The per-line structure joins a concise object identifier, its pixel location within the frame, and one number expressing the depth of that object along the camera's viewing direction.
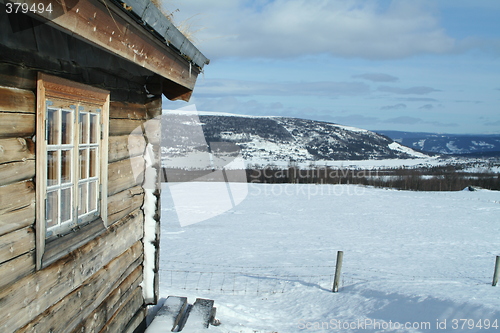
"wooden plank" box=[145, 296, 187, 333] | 4.13
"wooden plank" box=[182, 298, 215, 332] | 4.36
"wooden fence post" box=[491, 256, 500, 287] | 7.75
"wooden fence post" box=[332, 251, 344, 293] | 7.94
